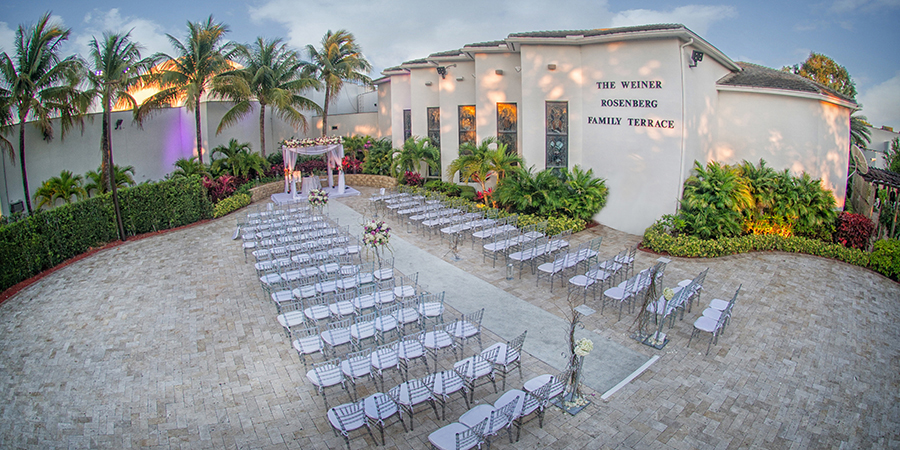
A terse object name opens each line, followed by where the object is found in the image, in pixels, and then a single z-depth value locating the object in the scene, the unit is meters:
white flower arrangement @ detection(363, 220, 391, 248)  12.35
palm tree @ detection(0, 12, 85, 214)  16.23
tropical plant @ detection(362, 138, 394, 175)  27.27
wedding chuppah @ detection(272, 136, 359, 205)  23.10
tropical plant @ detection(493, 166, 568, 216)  18.16
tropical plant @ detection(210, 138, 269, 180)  24.25
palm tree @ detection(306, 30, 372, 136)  28.47
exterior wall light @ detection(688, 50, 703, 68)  16.25
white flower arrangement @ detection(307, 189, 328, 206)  17.62
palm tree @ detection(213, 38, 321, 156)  24.53
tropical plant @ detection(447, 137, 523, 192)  19.75
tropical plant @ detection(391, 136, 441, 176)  24.62
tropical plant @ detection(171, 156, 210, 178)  22.09
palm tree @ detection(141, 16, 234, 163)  22.48
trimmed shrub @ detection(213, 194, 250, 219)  20.30
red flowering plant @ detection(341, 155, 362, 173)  28.08
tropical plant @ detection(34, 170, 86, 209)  18.72
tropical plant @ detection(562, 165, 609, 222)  17.98
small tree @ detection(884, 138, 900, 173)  23.80
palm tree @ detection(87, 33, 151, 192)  16.44
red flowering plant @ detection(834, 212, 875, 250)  15.23
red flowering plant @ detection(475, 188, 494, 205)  20.41
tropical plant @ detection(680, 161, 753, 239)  15.36
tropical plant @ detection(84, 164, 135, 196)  19.47
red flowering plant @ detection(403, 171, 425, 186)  24.86
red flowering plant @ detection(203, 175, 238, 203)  21.31
